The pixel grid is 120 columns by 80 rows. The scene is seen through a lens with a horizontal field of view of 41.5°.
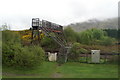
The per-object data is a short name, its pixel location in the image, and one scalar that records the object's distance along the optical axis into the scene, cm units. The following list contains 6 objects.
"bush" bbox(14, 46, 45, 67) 1766
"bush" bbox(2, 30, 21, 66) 1852
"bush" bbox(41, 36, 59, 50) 3331
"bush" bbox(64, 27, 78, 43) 4900
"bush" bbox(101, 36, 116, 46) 5572
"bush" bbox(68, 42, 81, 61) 2538
